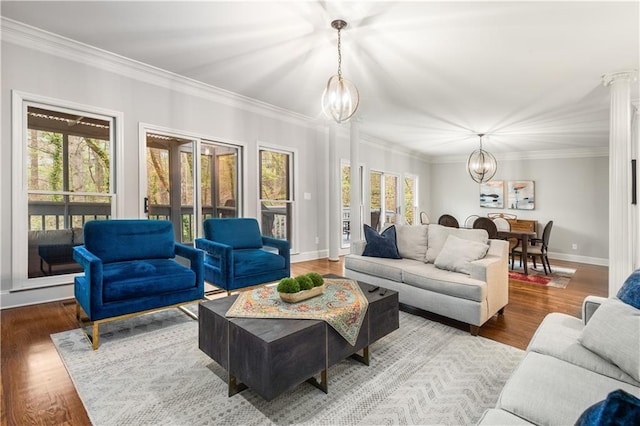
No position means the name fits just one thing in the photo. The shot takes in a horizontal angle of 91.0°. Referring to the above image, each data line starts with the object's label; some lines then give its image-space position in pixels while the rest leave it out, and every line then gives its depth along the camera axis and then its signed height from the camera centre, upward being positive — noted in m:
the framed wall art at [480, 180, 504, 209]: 8.51 +0.46
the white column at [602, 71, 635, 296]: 3.46 +0.25
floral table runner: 1.87 -0.61
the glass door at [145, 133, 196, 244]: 4.13 +0.40
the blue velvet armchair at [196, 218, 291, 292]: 3.31 -0.50
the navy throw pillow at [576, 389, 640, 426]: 0.54 -0.35
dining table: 5.15 -0.43
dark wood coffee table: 1.55 -0.75
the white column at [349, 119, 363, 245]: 5.75 +0.66
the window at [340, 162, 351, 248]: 6.75 +0.37
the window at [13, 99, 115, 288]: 3.14 +0.33
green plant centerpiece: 2.08 -0.52
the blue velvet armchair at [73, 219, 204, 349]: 2.38 -0.50
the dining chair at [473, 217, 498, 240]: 5.20 -0.25
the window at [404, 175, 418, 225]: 9.01 +0.38
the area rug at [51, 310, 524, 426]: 1.65 -1.06
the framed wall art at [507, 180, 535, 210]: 8.05 +0.42
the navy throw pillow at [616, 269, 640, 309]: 1.52 -0.41
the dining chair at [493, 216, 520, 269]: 6.02 -0.29
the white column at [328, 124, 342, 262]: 6.08 +0.22
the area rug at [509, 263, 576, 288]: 4.66 -1.06
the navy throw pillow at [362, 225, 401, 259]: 3.69 -0.39
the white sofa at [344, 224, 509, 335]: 2.73 -0.60
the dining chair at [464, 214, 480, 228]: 7.97 -0.23
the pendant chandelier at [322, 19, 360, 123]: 2.89 +1.05
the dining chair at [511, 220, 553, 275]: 5.23 -0.67
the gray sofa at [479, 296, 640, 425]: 1.10 -0.68
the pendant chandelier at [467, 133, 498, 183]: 6.20 +0.91
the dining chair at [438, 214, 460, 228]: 6.34 -0.21
